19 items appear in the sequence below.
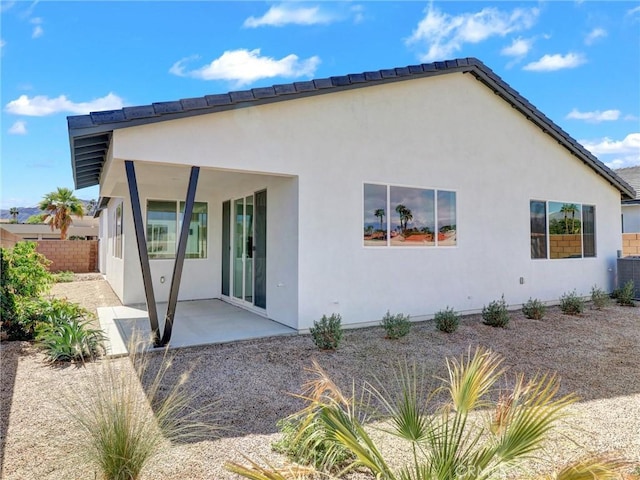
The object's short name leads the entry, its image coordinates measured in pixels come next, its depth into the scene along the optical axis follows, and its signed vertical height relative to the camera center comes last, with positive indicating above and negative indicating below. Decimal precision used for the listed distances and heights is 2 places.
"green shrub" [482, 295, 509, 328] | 8.34 -1.49
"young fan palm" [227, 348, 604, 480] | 2.06 -1.09
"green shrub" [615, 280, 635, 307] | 11.12 -1.41
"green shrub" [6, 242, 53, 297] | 7.47 -0.41
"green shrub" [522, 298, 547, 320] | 9.16 -1.49
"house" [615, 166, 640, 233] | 18.42 +1.53
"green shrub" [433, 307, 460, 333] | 7.77 -1.49
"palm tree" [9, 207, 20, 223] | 45.41 +4.66
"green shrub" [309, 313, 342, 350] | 6.48 -1.44
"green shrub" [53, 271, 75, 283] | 17.11 -1.22
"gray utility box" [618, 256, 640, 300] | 11.91 -0.78
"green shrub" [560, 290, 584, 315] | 9.74 -1.49
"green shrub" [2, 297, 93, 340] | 7.04 -1.17
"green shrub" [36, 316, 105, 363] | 5.81 -1.40
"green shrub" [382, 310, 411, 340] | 7.20 -1.47
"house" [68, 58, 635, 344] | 6.68 +1.30
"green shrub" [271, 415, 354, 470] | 3.05 -1.65
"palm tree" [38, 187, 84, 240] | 28.22 +3.27
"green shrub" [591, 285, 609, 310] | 10.51 -1.44
